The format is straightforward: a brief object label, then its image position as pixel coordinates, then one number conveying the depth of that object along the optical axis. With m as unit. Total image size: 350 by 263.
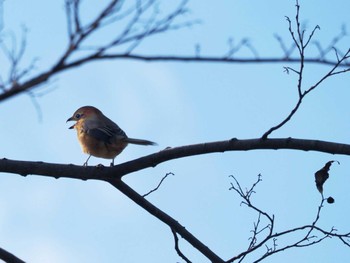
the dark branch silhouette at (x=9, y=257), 11.12
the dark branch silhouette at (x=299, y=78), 9.97
